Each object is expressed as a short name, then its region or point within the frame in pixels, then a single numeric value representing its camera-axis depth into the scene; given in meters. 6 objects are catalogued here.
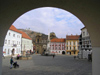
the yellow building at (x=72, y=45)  60.47
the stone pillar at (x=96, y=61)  4.62
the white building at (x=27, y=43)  52.10
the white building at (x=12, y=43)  36.19
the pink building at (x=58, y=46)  63.17
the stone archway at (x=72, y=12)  4.24
